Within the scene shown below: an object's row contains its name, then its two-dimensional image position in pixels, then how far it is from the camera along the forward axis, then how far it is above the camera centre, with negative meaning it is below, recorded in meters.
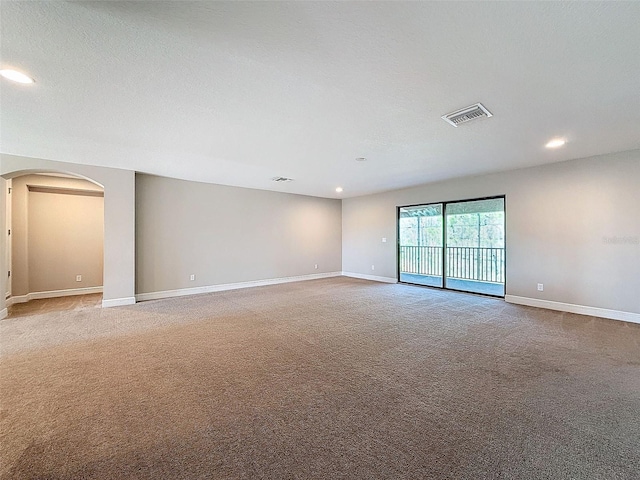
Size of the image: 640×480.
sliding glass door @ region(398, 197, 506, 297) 6.05 -0.14
